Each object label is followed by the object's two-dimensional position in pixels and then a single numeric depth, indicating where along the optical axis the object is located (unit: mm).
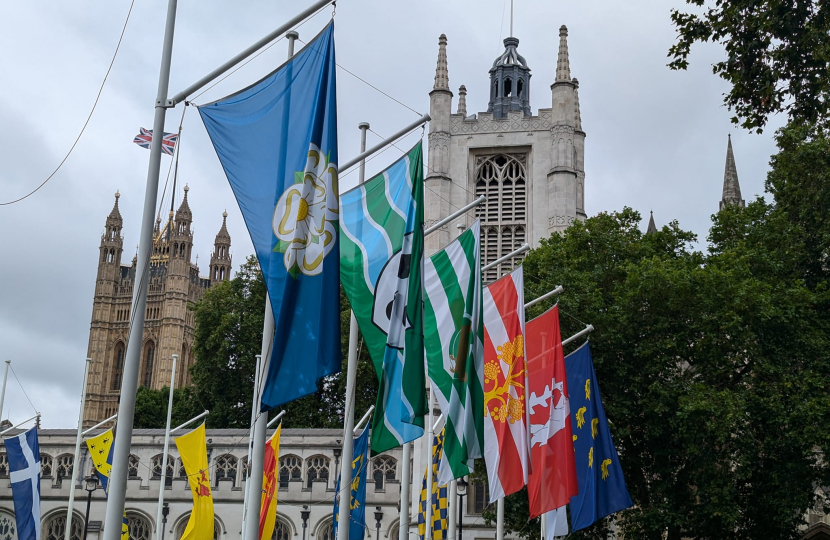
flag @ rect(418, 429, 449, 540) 27080
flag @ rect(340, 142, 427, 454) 15328
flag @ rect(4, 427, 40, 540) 27828
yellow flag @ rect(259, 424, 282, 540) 28875
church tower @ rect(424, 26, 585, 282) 67500
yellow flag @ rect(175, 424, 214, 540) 30094
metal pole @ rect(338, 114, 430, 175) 17266
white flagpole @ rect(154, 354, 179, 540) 36806
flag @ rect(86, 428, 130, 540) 33094
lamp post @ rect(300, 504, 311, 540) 44469
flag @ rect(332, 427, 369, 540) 25844
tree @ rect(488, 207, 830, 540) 32094
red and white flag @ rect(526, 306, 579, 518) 22188
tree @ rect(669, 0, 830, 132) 18734
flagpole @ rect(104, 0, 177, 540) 10773
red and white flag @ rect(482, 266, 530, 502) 19984
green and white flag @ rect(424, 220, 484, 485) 17703
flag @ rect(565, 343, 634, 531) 24203
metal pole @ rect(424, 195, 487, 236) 20884
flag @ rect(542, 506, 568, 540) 23500
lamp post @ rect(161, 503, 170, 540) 45775
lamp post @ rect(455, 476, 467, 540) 27759
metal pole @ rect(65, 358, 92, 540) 35125
